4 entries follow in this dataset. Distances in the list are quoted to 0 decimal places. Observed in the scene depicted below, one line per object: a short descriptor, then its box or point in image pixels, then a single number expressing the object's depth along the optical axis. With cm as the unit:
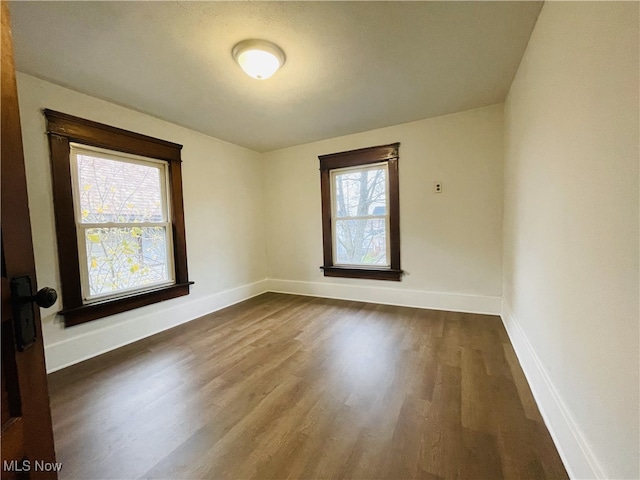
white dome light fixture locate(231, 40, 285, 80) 176
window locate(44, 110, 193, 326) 225
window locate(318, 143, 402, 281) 348
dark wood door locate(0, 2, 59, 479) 61
